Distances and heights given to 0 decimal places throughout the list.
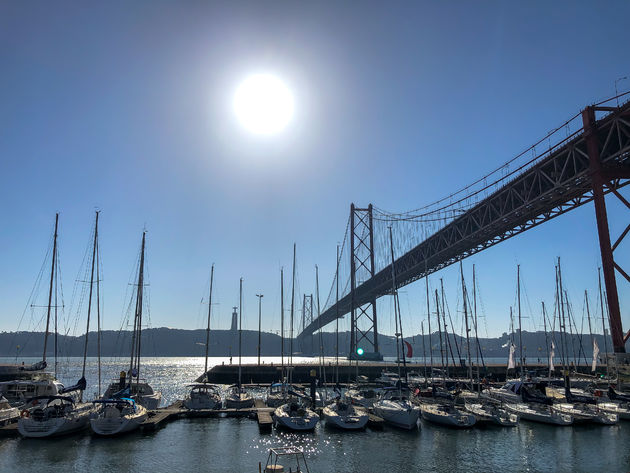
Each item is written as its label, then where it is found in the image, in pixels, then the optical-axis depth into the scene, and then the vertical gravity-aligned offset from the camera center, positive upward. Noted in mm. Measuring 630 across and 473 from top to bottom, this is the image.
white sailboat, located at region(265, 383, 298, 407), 35469 -5108
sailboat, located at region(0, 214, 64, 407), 34406 -3969
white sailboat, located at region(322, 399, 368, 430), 28516 -5267
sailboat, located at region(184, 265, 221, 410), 34781 -5075
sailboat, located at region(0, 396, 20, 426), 28078 -4929
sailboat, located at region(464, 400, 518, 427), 29719 -5482
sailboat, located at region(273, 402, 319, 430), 27766 -5146
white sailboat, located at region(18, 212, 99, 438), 25266 -4803
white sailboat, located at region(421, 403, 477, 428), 29203 -5407
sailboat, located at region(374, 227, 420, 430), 28703 -4878
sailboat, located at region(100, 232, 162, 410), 32484 -3956
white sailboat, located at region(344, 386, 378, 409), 35344 -5080
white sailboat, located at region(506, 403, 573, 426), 29875 -5526
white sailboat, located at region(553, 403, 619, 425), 29922 -5471
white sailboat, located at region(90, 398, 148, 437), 26172 -4889
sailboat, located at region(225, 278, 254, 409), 35656 -5212
